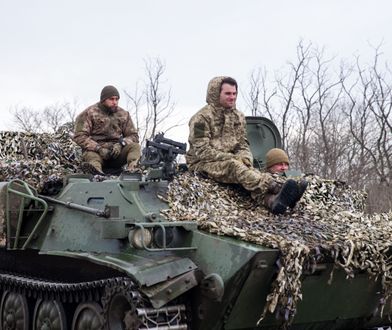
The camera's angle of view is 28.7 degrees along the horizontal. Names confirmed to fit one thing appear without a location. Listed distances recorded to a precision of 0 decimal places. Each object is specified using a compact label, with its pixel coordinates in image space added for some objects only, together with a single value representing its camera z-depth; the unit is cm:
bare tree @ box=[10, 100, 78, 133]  3150
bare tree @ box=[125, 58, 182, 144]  2559
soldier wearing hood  711
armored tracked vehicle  564
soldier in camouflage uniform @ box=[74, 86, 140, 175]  884
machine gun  680
